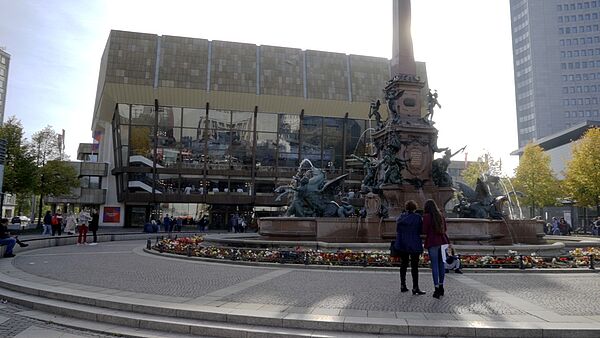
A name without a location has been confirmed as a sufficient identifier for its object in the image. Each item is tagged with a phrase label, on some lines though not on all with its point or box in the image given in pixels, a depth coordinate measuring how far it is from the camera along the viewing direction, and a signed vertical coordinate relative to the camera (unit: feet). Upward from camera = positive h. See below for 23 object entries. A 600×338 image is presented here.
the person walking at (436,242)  28.48 -1.48
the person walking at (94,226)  79.92 -1.94
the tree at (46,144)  166.14 +25.37
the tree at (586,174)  144.97 +13.92
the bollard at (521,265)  40.95 -4.01
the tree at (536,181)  168.35 +13.69
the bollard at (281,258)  45.17 -4.00
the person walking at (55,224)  92.68 -1.89
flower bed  41.83 -3.82
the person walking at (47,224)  95.04 -1.95
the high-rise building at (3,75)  375.90 +112.03
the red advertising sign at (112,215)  188.14 -0.06
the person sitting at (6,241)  51.96 -2.97
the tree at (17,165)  127.75 +13.44
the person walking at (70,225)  97.19 -2.19
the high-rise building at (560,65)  380.17 +126.38
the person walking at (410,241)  28.99 -1.44
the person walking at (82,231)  74.74 -2.60
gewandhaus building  178.91 +40.40
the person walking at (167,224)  137.18 -2.51
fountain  58.90 +3.70
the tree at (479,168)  196.95 +21.11
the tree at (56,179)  145.34 +11.44
